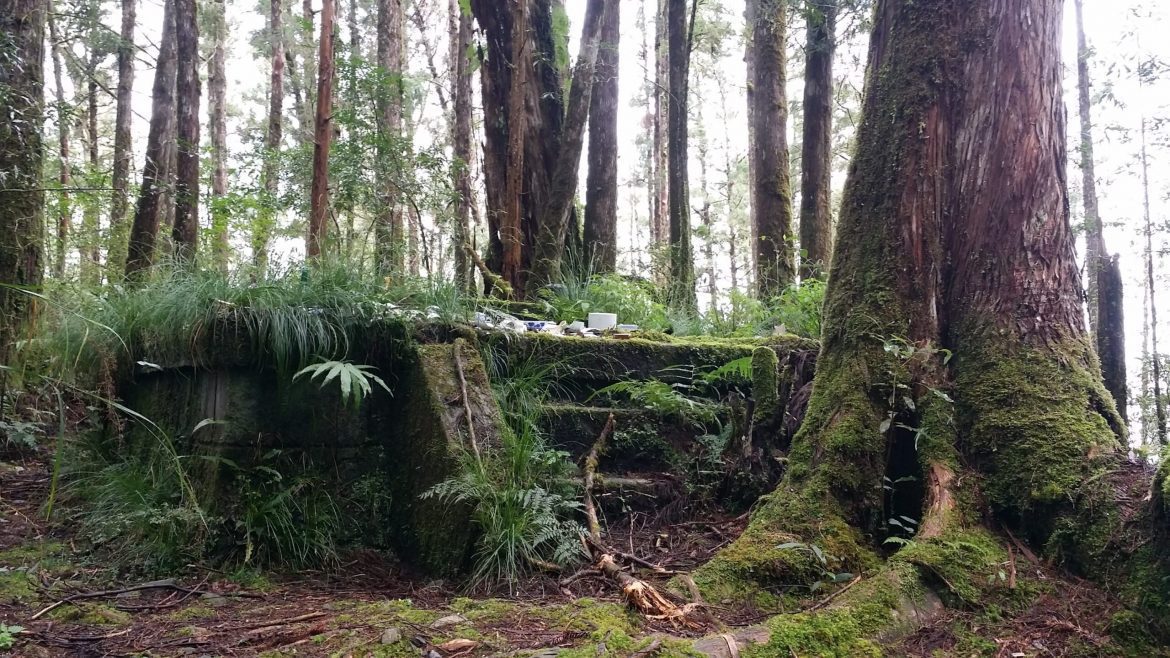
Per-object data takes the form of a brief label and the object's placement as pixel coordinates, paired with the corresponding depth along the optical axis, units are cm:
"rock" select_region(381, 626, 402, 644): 214
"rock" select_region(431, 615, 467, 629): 227
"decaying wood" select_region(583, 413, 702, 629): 235
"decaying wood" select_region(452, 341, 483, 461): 328
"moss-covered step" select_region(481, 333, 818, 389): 423
